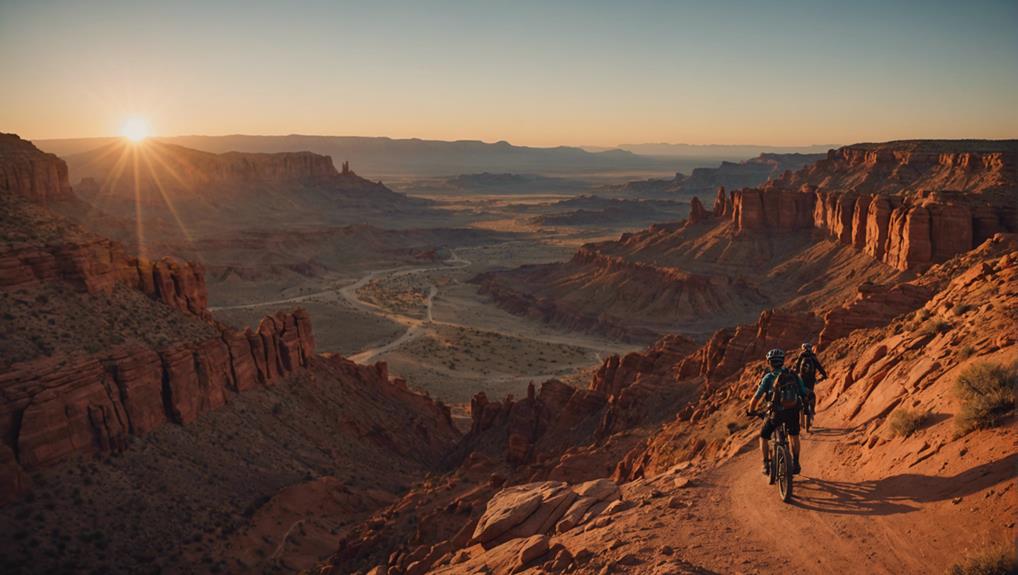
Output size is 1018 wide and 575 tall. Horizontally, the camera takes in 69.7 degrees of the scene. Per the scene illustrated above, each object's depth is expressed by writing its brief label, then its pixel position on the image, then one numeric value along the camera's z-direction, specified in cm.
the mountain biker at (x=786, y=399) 1193
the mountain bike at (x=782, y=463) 1170
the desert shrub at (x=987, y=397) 1046
